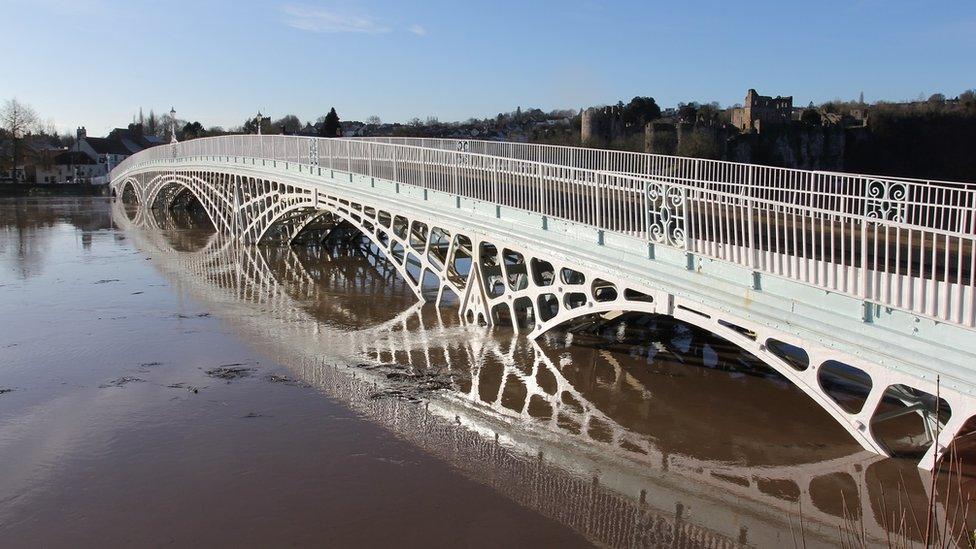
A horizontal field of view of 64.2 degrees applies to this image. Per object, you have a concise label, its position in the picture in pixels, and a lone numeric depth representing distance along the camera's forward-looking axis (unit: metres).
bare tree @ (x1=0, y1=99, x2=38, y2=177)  67.31
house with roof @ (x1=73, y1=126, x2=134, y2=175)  91.56
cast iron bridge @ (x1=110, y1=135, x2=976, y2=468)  7.04
